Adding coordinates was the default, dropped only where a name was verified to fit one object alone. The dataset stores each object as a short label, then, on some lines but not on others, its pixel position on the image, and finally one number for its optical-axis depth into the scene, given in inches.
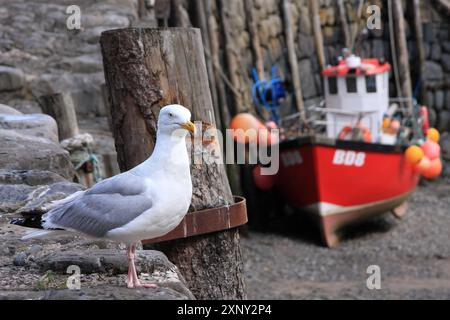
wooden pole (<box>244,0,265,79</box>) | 439.7
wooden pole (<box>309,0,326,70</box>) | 482.9
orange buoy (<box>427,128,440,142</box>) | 443.2
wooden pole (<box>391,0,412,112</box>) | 500.4
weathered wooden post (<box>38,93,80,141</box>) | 242.8
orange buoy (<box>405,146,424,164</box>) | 424.8
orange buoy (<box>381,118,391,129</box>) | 438.3
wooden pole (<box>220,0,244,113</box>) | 418.3
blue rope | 446.9
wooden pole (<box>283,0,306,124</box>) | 462.3
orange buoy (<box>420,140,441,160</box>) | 436.1
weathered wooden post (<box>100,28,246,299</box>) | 153.6
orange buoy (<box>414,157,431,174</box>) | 430.3
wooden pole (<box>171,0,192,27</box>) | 376.8
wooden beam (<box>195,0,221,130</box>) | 392.8
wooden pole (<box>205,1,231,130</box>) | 405.5
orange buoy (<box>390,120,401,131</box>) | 434.6
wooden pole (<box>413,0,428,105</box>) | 518.3
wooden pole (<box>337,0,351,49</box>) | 502.9
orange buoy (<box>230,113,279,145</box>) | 389.7
